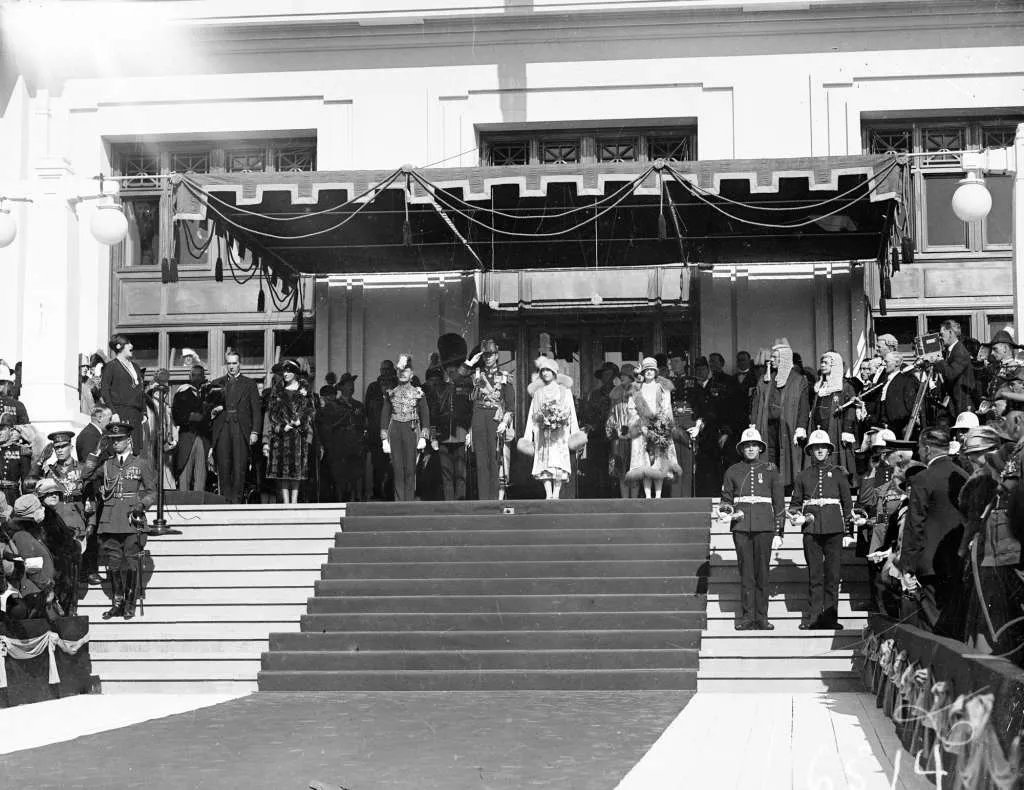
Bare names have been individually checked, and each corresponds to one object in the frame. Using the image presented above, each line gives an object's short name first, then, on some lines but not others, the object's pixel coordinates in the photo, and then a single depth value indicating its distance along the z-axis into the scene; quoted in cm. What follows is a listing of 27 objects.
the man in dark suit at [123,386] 2020
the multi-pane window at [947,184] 2480
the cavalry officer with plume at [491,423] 2016
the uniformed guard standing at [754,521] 1586
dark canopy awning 2033
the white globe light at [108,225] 1869
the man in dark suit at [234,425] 2092
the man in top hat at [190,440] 2177
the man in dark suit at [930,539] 1270
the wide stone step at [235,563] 1783
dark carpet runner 1536
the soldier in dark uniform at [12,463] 1738
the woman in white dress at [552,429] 1952
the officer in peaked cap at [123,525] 1689
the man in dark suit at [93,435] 1867
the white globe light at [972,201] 1802
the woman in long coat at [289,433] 2042
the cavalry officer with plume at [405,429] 2025
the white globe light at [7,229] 1897
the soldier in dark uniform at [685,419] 2000
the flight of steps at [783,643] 1498
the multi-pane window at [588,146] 2561
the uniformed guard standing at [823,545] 1562
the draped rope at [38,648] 1448
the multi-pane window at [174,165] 2612
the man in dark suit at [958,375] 1698
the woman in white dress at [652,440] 1930
